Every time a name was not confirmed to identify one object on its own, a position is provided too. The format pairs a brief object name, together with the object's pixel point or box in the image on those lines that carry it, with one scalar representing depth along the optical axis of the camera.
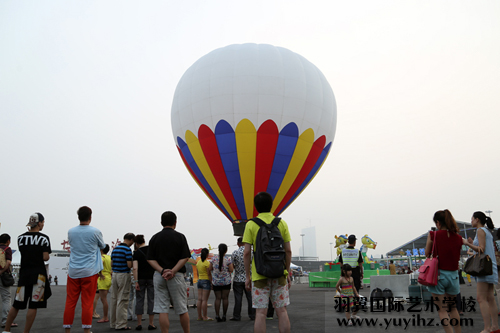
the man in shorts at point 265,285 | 4.76
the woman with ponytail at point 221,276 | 8.88
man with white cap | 6.21
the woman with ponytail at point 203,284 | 8.89
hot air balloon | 17.20
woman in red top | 5.30
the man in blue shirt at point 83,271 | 5.84
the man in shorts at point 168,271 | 5.47
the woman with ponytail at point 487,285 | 5.76
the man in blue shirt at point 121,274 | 7.77
